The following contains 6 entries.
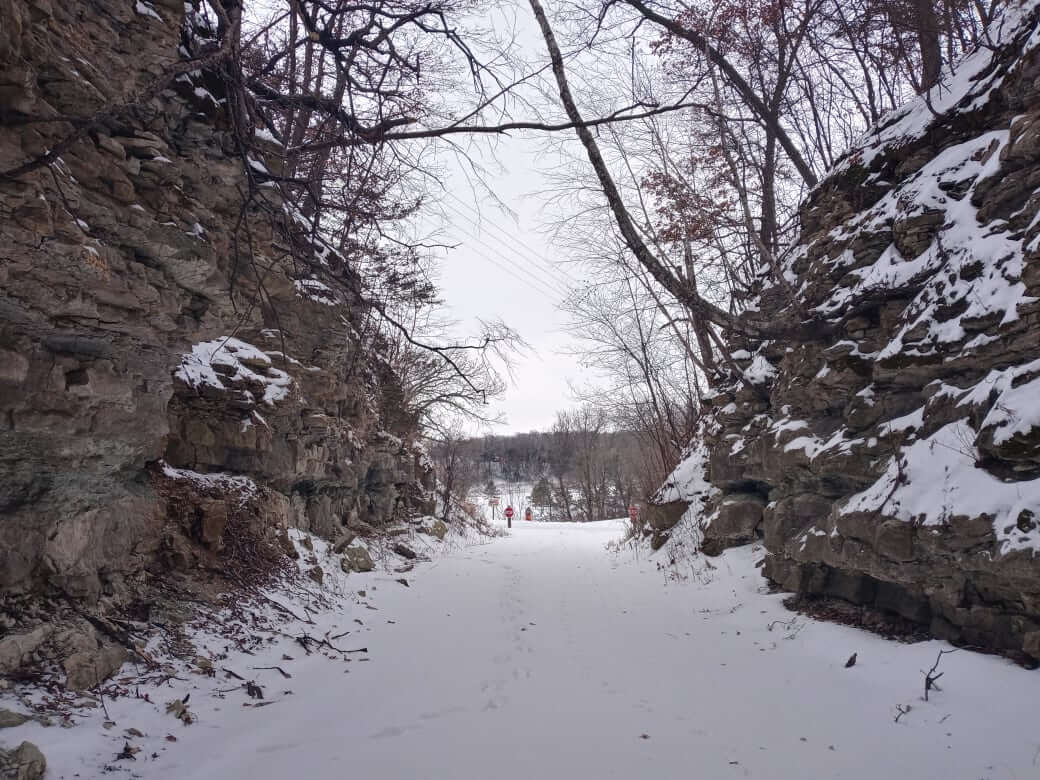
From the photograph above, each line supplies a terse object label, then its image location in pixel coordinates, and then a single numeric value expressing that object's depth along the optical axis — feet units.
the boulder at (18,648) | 9.02
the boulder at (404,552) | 31.27
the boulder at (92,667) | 9.62
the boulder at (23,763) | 6.91
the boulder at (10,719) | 7.95
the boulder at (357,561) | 24.64
